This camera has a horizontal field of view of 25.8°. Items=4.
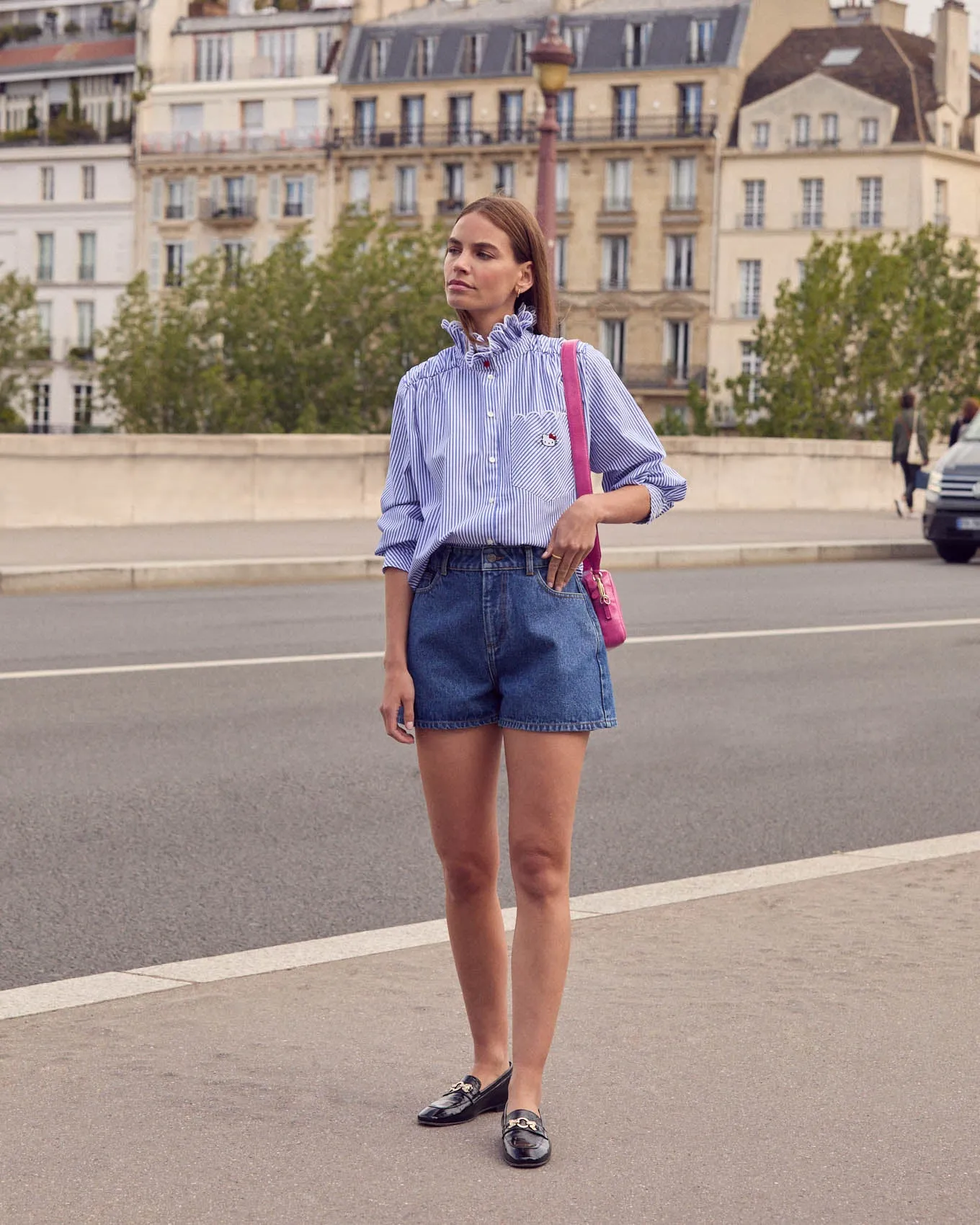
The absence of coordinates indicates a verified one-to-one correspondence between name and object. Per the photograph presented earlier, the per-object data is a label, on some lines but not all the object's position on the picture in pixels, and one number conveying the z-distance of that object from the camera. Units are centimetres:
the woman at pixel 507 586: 414
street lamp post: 2398
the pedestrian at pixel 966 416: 2942
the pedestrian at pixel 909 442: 3184
